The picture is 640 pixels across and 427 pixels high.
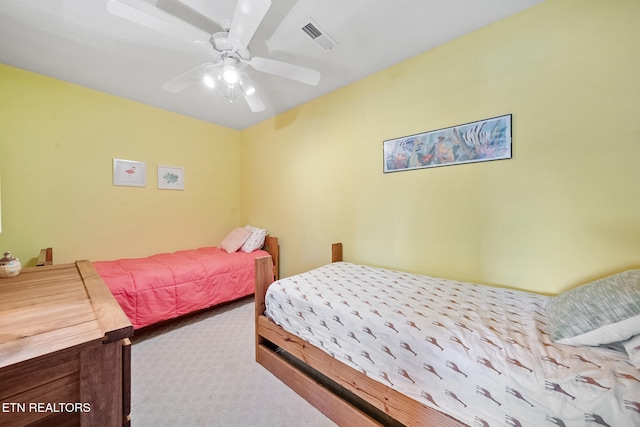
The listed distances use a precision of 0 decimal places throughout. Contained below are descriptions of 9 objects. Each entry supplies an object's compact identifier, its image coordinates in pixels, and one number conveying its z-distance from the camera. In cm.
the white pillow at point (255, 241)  305
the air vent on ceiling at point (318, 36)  154
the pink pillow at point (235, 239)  307
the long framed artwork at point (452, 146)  157
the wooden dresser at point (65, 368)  57
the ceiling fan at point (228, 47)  111
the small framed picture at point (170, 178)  293
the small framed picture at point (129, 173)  260
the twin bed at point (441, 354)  72
